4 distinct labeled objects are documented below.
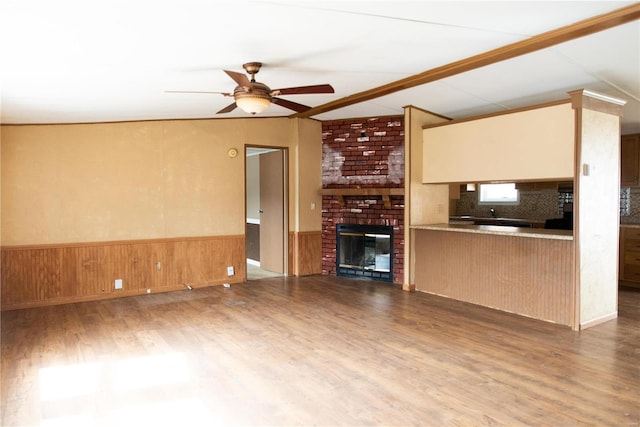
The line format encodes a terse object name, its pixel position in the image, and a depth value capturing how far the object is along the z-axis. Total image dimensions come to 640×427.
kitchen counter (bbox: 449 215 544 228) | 6.77
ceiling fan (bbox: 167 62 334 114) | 3.33
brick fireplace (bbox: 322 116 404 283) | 5.95
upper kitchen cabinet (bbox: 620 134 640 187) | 5.98
